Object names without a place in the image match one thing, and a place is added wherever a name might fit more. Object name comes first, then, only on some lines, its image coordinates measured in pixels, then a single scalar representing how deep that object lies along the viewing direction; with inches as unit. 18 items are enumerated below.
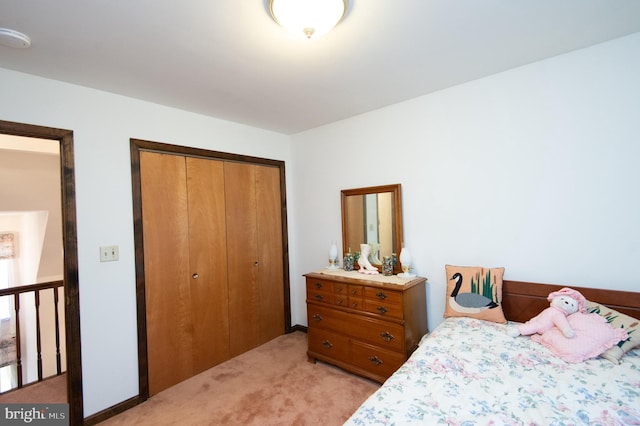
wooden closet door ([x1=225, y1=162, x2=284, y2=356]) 114.9
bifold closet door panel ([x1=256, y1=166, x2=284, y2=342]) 125.5
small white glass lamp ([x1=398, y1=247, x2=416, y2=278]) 97.1
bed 42.4
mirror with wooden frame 102.3
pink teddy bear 64.0
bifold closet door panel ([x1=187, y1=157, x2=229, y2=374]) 102.5
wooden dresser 85.7
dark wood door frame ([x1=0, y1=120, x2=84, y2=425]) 75.7
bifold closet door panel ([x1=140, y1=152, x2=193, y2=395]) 91.7
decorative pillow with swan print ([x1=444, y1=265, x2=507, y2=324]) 77.6
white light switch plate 82.3
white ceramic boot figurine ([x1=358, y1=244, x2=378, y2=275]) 104.8
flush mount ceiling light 49.9
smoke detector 56.1
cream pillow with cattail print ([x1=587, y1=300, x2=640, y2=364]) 55.9
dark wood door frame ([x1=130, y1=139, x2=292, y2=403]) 88.3
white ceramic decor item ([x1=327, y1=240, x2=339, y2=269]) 116.4
